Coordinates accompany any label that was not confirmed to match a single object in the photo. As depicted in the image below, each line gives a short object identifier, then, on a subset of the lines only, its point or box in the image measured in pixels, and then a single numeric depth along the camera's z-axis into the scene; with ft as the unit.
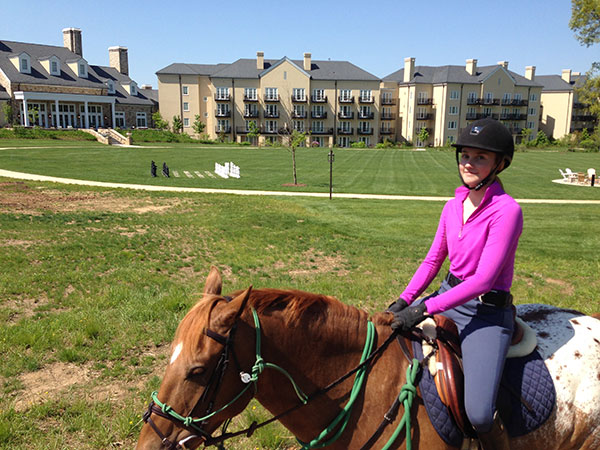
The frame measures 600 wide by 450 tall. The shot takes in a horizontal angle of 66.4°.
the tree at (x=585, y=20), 90.33
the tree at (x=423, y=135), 295.28
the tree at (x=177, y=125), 288.51
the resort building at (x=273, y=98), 295.89
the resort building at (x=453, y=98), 306.76
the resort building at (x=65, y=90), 230.68
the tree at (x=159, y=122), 281.33
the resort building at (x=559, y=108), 333.62
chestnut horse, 8.53
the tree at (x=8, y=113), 212.84
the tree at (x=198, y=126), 290.76
